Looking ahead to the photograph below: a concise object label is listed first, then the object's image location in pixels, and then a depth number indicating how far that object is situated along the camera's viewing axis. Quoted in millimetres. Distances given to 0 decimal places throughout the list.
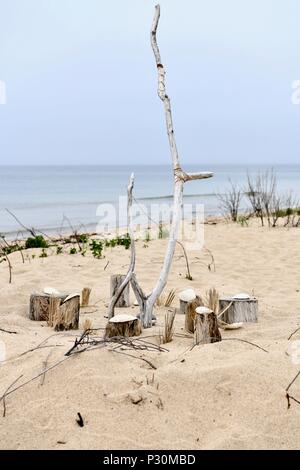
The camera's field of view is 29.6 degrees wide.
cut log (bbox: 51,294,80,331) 4297
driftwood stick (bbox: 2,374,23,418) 2923
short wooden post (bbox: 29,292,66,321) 4730
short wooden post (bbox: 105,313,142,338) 3744
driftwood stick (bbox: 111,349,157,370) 3242
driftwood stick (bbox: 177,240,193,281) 6823
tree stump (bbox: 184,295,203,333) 4184
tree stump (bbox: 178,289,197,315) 4855
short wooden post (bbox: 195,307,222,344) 3682
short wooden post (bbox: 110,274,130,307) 5031
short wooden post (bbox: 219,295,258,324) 4527
